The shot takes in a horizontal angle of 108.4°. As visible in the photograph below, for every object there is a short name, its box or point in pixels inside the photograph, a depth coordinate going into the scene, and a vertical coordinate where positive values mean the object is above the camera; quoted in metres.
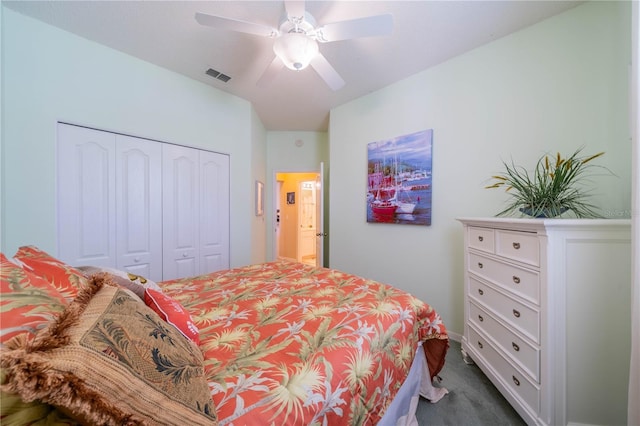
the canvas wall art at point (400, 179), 2.45 +0.35
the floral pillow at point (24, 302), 0.45 -0.20
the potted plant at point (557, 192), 1.40 +0.12
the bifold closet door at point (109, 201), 1.92 +0.10
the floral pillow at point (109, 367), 0.38 -0.31
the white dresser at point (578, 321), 1.12 -0.56
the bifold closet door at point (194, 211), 2.49 +0.00
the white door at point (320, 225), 3.40 -0.22
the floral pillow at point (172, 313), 0.89 -0.41
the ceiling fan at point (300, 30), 1.36 +1.13
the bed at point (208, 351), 0.42 -0.52
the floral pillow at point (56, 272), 0.71 -0.20
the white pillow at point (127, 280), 0.97 -0.30
